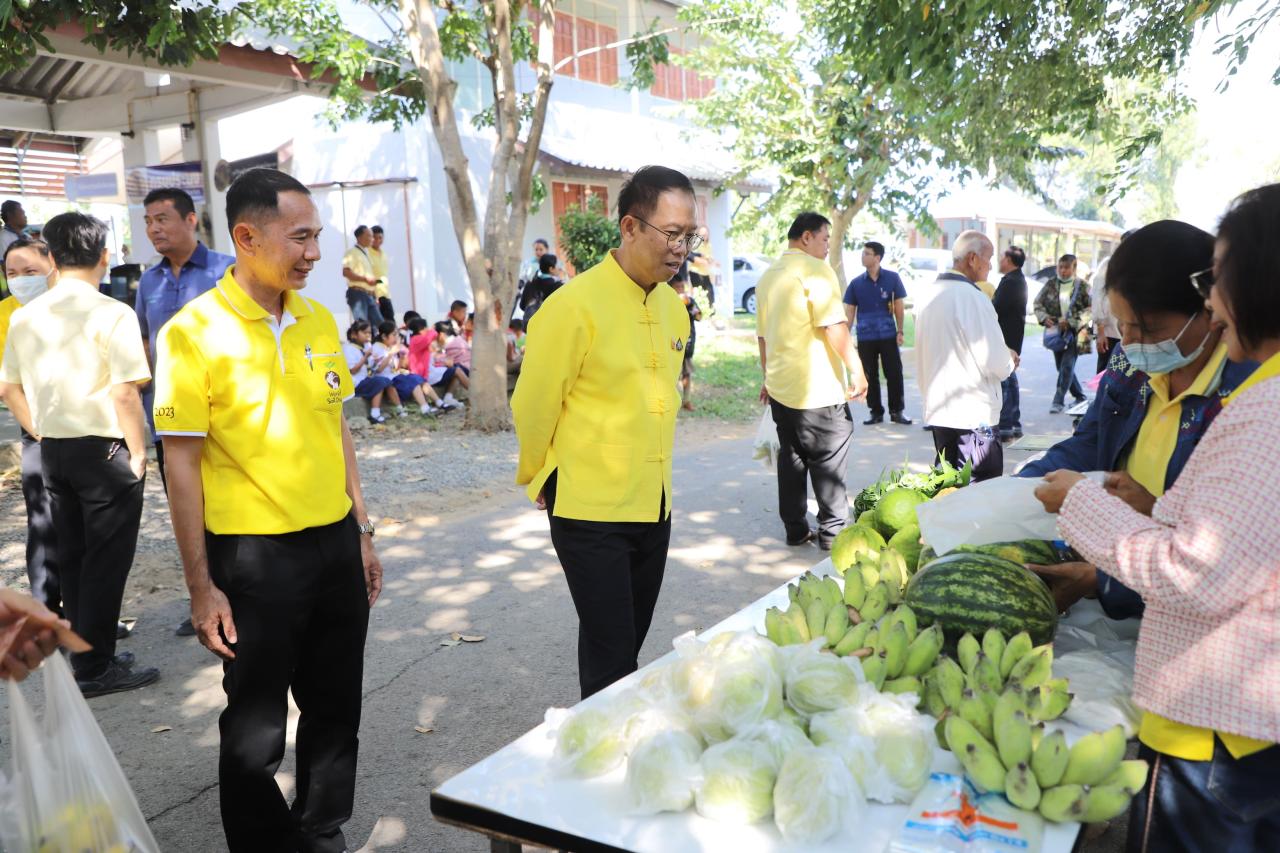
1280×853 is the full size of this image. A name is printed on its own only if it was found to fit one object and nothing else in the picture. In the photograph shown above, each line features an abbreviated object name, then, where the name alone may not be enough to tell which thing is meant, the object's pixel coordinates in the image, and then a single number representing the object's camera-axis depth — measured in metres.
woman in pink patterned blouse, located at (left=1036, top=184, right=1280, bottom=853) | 1.78
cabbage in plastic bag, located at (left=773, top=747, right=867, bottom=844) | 1.81
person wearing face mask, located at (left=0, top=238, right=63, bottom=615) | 5.01
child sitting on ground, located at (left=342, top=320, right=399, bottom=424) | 11.76
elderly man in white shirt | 6.71
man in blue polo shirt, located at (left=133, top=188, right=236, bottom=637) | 4.90
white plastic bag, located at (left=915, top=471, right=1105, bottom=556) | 2.82
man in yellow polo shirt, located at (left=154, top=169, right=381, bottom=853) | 2.82
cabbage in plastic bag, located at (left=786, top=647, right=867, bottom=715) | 2.09
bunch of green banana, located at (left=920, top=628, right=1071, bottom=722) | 2.17
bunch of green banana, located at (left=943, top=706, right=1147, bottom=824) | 1.87
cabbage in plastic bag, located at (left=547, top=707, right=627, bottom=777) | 2.07
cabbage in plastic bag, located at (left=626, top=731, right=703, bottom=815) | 1.92
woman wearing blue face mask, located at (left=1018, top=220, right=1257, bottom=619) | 2.46
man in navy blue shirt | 11.93
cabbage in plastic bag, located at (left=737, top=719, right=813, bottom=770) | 1.95
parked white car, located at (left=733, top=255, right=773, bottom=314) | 29.75
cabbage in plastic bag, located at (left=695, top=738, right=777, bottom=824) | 1.89
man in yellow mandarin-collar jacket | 3.32
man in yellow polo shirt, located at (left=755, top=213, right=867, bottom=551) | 6.37
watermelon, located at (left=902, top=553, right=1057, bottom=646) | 2.56
